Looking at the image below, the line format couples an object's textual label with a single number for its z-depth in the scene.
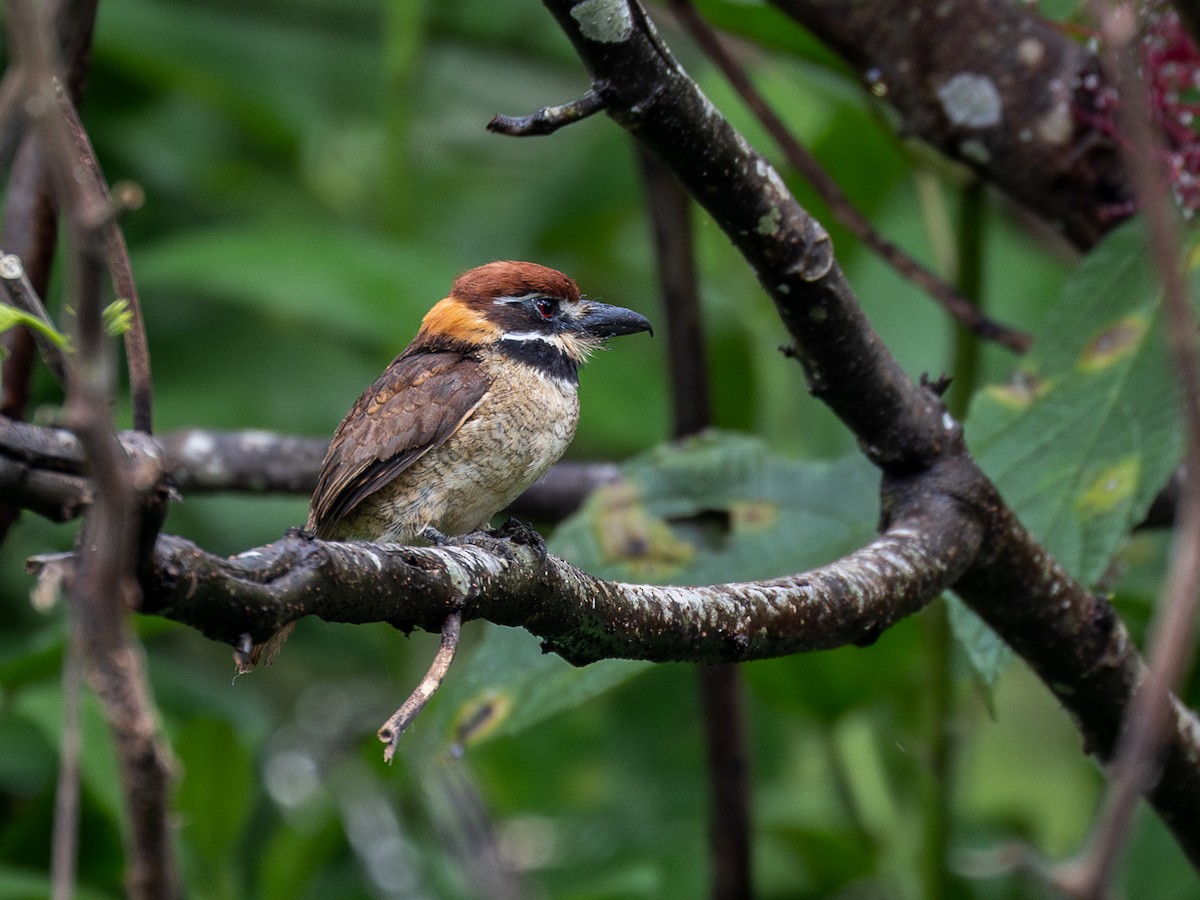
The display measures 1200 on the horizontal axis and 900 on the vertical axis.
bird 6.54
